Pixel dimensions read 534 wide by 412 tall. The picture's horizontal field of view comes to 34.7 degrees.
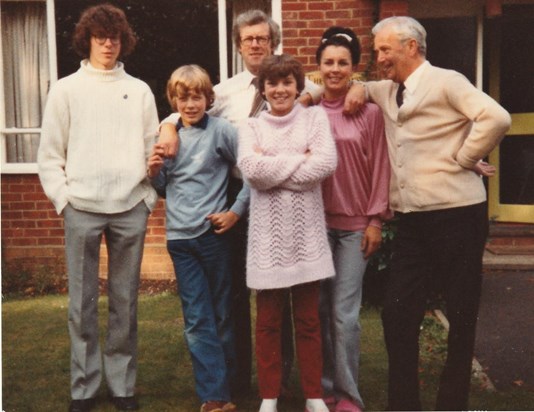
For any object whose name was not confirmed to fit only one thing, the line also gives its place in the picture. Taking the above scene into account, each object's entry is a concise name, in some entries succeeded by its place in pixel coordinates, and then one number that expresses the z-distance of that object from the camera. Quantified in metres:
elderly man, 4.00
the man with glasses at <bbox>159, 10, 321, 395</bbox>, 4.48
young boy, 4.35
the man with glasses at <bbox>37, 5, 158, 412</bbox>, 4.37
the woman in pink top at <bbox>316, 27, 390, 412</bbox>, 4.21
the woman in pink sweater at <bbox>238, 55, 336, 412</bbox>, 4.03
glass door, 9.91
